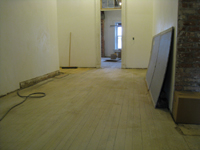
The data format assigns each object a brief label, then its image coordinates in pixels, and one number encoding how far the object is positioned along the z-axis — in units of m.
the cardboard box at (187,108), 2.11
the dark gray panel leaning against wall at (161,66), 2.65
